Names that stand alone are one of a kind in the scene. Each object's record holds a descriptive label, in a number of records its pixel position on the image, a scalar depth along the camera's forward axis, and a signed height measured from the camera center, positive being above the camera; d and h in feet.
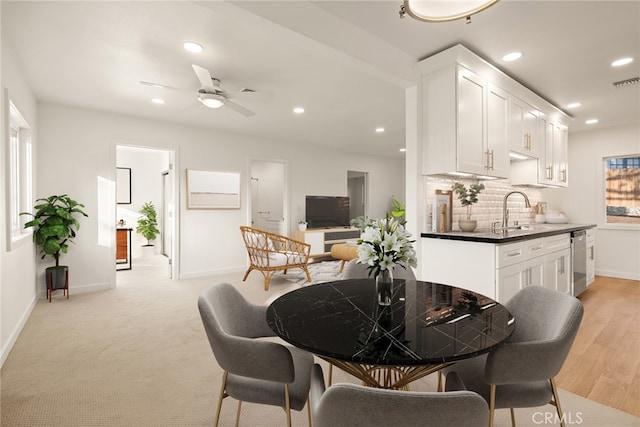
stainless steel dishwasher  12.94 -1.95
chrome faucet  12.38 -0.10
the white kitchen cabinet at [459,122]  9.29 +2.83
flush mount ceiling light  4.73 +3.12
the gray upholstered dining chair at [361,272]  7.41 -1.36
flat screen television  23.49 +0.28
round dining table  3.33 -1.42
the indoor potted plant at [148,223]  25.23 -0.61
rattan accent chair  16.01 -1.99
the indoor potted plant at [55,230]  12.71 -0.58
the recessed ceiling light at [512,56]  9.55 +4.81
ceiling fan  10.69 +4.11
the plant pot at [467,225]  10.46 -0.35
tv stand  22.49 -1.63
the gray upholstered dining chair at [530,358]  3.85 -1.82
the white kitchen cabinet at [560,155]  14.89 +2.81
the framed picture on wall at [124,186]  25.16 +2.35
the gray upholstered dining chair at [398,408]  2.38 -1.48
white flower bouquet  4.66 -0.49
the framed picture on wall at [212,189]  17.97 +1.52
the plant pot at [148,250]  25.77 -2.84
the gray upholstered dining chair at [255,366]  3.95 -1.95
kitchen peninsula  8.71 -1.38
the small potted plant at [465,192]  10.84 +0.75
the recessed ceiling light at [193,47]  8.90 +4.77
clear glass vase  4.95 -1.10
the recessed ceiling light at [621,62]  9.93 +4.82
